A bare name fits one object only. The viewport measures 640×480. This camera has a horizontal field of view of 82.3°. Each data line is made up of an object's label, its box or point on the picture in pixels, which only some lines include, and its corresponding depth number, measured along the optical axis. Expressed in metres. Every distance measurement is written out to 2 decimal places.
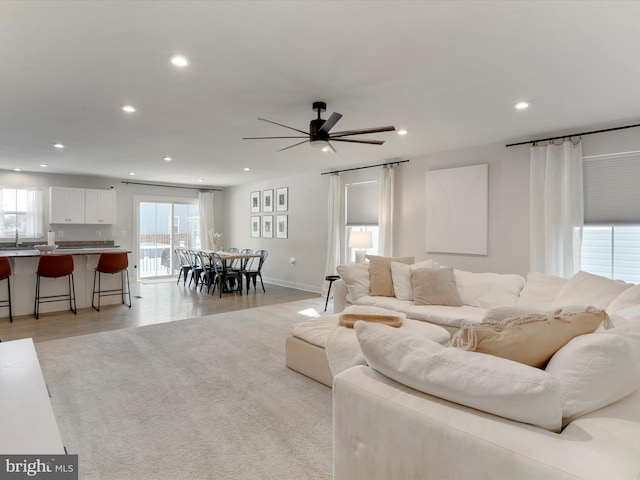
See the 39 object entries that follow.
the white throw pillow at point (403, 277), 4.47
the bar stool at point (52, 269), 5.18
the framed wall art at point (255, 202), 9.42
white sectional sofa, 1.04
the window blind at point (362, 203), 6.73
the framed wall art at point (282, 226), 8.61
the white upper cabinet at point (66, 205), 7.68
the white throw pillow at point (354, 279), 4.73
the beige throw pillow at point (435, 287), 4.15
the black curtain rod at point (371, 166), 6.26
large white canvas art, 5.25
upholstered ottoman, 2.66
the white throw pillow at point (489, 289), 4.04
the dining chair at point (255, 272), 7.64
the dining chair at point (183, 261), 8.56
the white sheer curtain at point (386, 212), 6.23
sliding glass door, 9.31
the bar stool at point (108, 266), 5.79
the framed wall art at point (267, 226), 9.05
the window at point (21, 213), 7.43
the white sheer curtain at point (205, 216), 10.09
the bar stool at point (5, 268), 4.88
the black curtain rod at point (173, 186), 9.01
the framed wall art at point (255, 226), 9.47
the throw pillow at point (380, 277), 4.66
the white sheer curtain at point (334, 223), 7.25
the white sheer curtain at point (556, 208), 4.39
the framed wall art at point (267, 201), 9.00
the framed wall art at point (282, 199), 8.57
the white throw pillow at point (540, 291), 3.63
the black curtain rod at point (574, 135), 4.12
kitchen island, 5.37
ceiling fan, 3.35
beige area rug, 2.02
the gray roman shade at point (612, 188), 4.11
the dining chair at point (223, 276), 7.29
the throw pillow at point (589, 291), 3.05
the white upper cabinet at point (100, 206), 8.12
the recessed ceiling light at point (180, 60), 2.61
